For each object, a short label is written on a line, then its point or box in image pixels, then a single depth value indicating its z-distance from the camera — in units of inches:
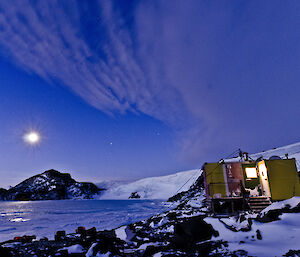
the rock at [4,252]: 316.8
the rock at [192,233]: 327.3
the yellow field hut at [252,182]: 677.3
